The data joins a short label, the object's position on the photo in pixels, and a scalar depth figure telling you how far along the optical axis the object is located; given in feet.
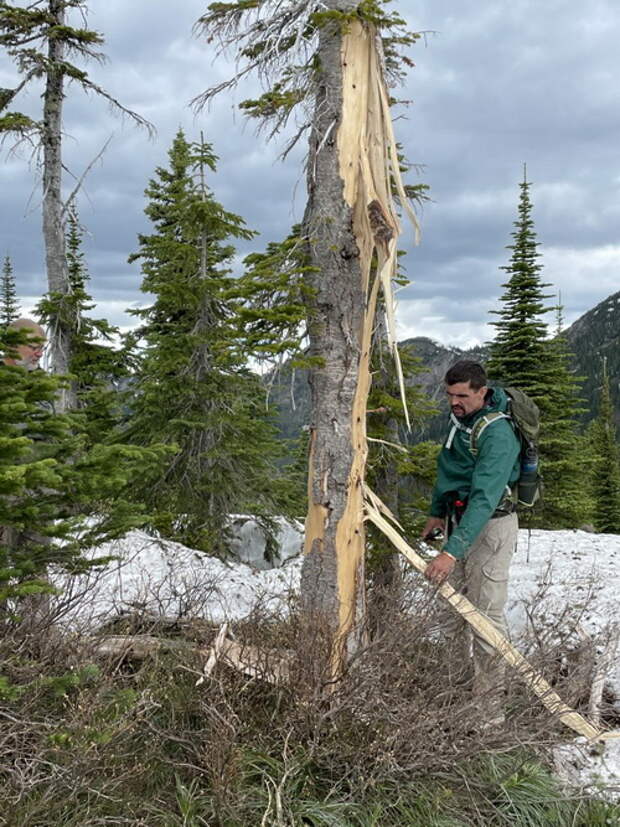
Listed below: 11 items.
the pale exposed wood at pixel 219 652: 14.35
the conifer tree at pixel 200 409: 41.75
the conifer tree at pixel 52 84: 39.55
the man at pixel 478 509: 15.64
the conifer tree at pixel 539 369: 65.00
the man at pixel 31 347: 13.35
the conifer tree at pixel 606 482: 113.60
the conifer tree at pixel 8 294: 118.83
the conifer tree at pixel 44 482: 12.03
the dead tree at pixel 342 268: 17.62
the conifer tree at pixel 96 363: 58.08
